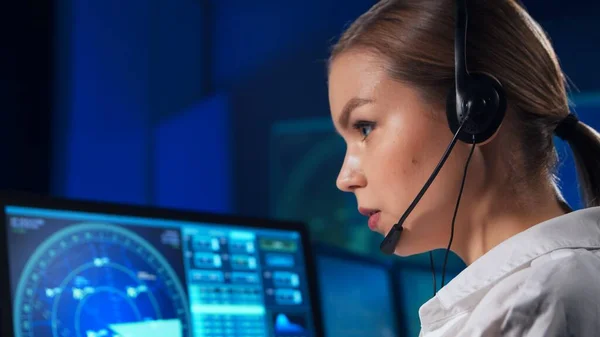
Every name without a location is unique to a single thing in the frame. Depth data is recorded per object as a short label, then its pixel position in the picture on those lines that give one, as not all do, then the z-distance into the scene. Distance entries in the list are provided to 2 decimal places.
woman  1.49
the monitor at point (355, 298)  2.00
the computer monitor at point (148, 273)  1.57
